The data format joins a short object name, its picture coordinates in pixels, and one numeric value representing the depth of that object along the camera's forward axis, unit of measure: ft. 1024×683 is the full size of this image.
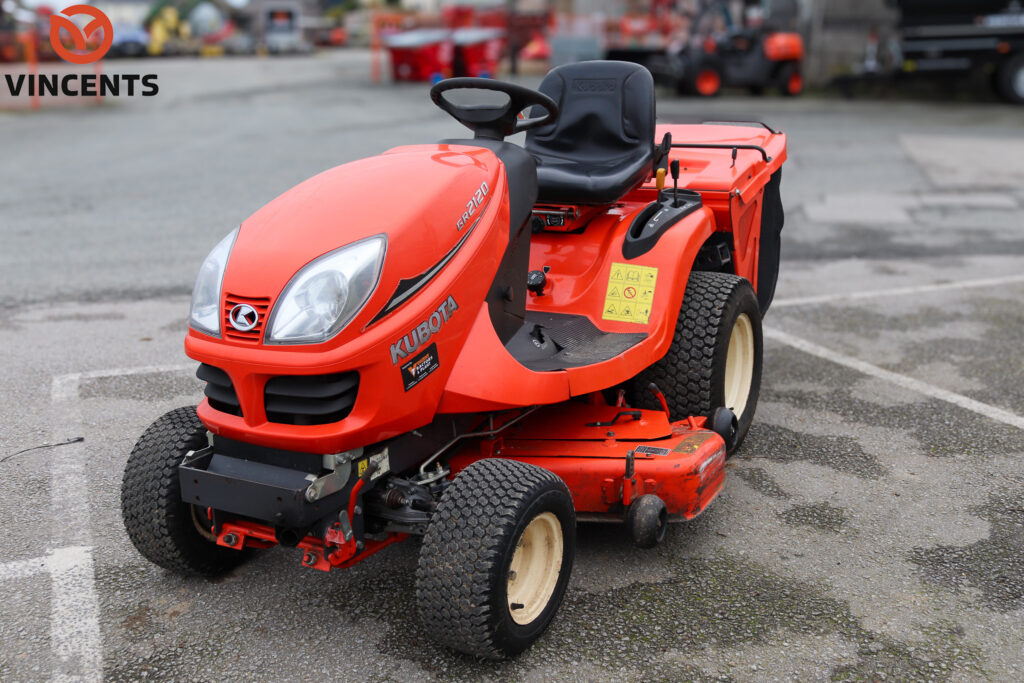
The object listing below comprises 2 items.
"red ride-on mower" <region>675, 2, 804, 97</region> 55.36
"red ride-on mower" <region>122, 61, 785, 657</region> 8.88
